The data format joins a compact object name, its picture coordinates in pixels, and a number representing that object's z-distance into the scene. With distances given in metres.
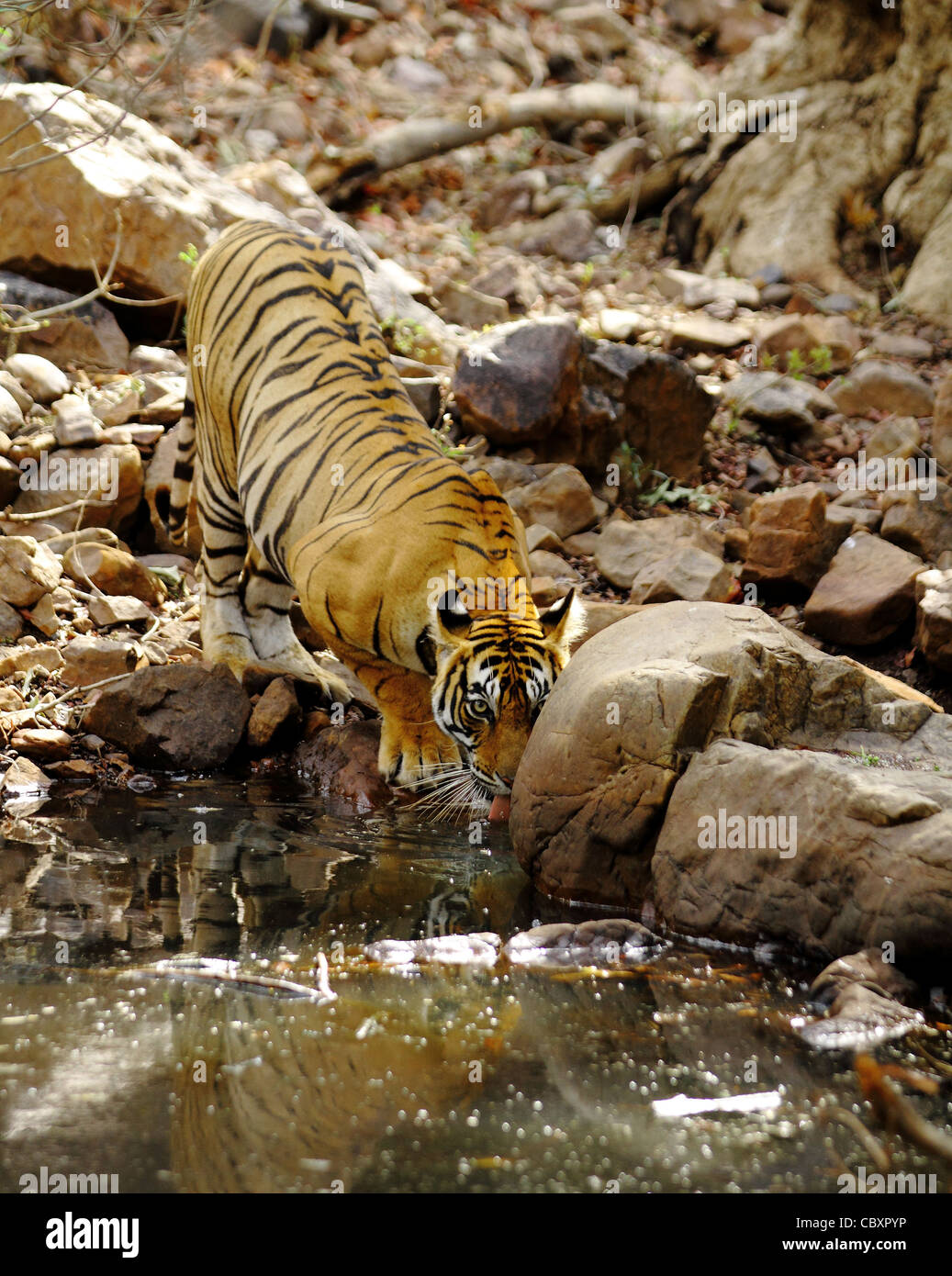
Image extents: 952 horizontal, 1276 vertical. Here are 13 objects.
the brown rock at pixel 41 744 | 10.81
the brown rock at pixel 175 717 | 11.01
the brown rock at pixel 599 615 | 11.81
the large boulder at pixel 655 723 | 8.16
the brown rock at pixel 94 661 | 11.55
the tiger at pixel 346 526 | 9.45
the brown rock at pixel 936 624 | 11.02
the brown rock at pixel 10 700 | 11.09
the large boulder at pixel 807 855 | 6.82
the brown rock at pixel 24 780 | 10.42
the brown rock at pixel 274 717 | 11.45
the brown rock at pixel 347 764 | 10.77
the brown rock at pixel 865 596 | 12.03
